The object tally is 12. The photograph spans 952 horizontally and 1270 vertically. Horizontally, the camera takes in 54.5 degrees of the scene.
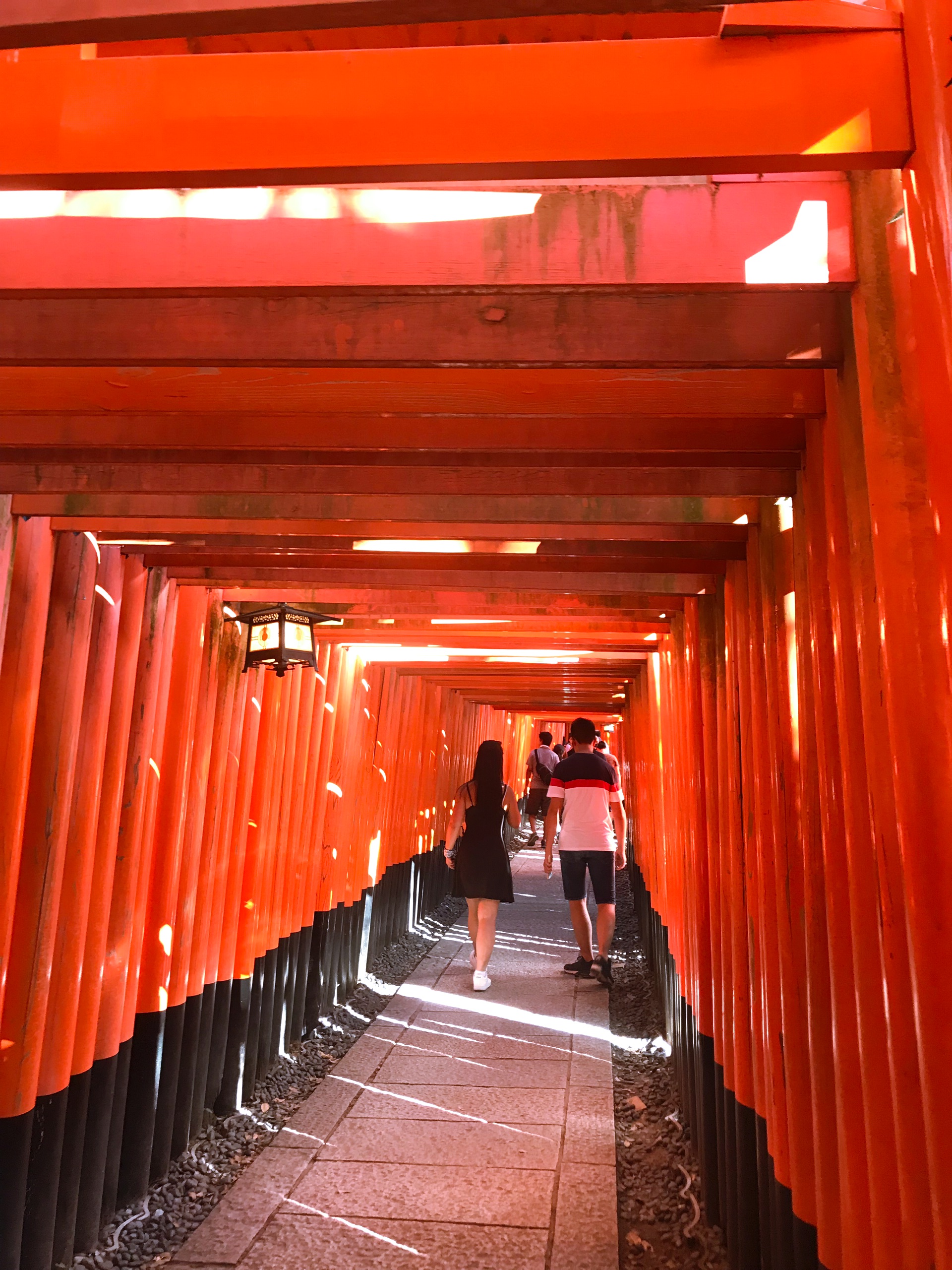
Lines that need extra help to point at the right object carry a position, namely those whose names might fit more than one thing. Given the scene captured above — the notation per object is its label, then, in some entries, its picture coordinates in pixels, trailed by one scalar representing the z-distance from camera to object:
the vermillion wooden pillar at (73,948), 3.15
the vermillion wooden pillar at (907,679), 1.46
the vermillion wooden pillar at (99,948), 3.32
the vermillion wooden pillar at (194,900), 4.14
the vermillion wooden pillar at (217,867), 4.38
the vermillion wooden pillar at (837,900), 1.89
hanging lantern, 4.32
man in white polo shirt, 7.37
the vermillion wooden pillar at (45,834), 3.05
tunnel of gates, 1.49
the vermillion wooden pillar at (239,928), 4.69
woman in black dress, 7.02
